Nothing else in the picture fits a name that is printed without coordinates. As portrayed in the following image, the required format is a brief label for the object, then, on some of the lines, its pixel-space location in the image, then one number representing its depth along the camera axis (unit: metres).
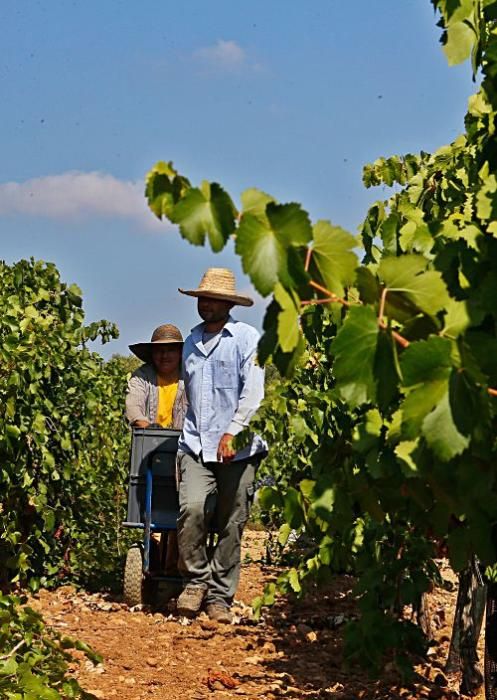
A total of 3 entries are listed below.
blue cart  12.61
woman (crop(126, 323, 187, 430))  13.25
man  12.17
